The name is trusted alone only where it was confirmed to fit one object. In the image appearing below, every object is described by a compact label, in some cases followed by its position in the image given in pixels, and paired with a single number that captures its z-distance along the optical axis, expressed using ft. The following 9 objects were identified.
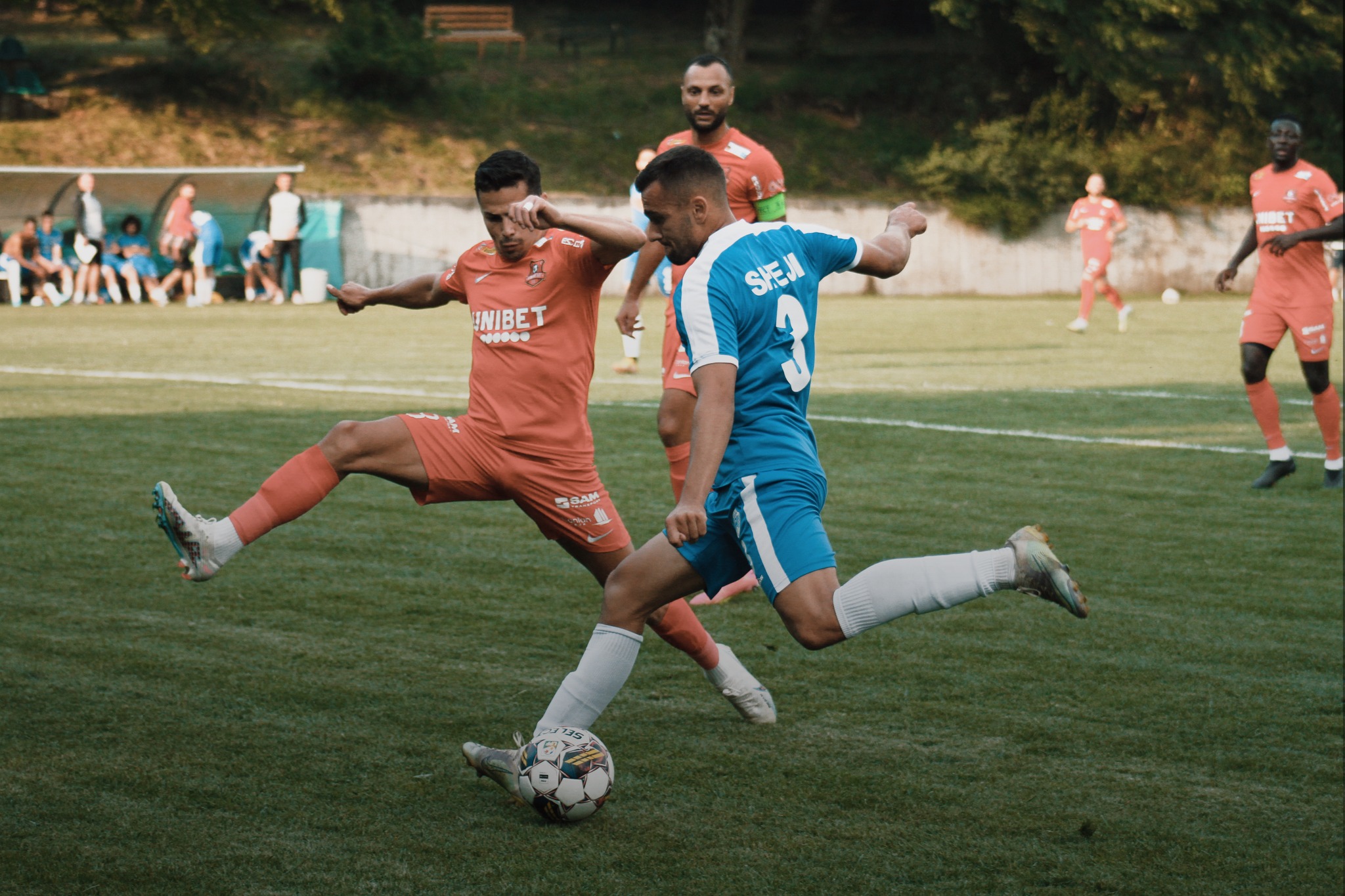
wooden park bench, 268.00
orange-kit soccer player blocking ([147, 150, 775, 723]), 29.50
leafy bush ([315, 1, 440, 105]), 227.61
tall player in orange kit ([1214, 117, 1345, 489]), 62.54
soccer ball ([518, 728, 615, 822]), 24.29
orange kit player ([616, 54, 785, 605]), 39.75
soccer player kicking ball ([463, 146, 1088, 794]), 23.73
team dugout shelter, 170.09
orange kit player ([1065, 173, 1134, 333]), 139.23
